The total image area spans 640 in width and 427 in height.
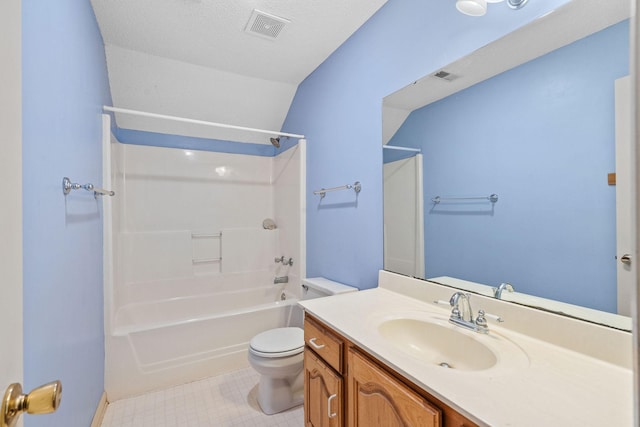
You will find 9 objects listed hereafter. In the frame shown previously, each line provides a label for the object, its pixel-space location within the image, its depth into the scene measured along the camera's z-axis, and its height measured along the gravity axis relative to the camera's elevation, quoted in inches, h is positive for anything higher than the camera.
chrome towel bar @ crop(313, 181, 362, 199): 74.6 +6.9
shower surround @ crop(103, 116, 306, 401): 78.6 -16.4
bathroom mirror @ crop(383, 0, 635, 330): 34.4 +6.9
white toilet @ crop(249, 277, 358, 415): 68.1 -36.5
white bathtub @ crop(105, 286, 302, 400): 75.4 -37.0
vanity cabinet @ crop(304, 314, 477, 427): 30.4 -23.8
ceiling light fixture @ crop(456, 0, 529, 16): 45.5 +32.8
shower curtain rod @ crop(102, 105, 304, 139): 76.6 +28.4
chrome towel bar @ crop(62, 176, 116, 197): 47.1 +5.2
